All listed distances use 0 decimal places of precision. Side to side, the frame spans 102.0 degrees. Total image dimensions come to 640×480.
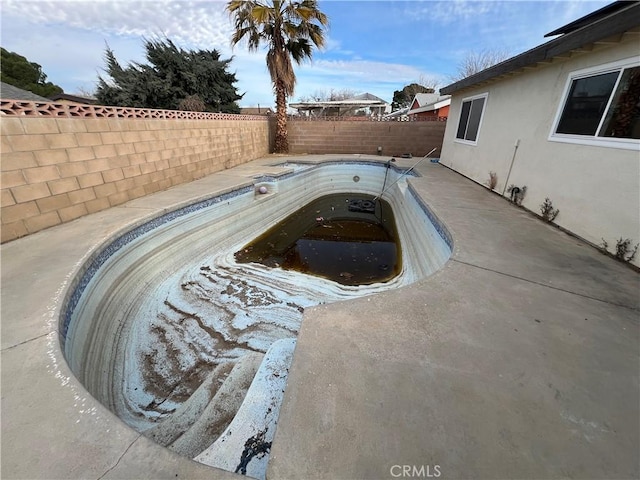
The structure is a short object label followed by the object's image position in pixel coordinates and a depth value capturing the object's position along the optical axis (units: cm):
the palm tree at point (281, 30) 812
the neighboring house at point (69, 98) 1351
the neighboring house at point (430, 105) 1577
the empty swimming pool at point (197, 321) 183
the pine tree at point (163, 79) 1016
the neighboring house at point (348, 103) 1580
